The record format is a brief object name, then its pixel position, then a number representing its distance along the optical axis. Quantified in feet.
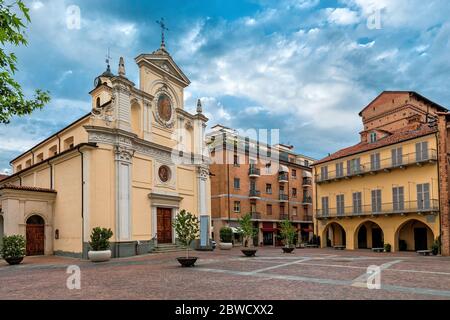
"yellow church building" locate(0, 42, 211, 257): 81.56
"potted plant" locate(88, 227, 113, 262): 68.69
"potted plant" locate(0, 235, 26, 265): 66.18
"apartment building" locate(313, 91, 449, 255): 97.35
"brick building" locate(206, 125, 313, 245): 147.23
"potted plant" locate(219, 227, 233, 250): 106.22
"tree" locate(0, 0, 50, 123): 23.56
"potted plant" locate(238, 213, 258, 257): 91.50
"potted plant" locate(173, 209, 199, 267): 59.06
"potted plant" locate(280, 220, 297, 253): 95.39
